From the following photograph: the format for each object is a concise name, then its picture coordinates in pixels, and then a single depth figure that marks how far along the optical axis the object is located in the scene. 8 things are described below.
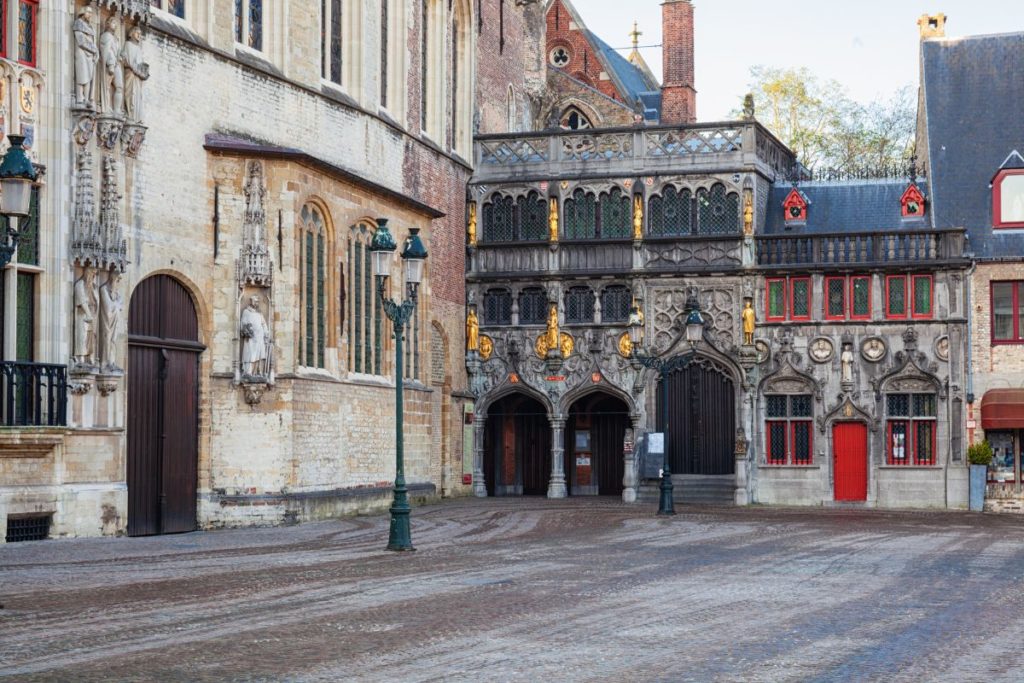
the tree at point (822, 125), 59.56
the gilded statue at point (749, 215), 40.84
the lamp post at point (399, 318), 23.20
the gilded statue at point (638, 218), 41.53
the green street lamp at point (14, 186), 16.61
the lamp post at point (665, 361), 34.38
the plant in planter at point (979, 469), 38.62
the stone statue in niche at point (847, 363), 40.16
